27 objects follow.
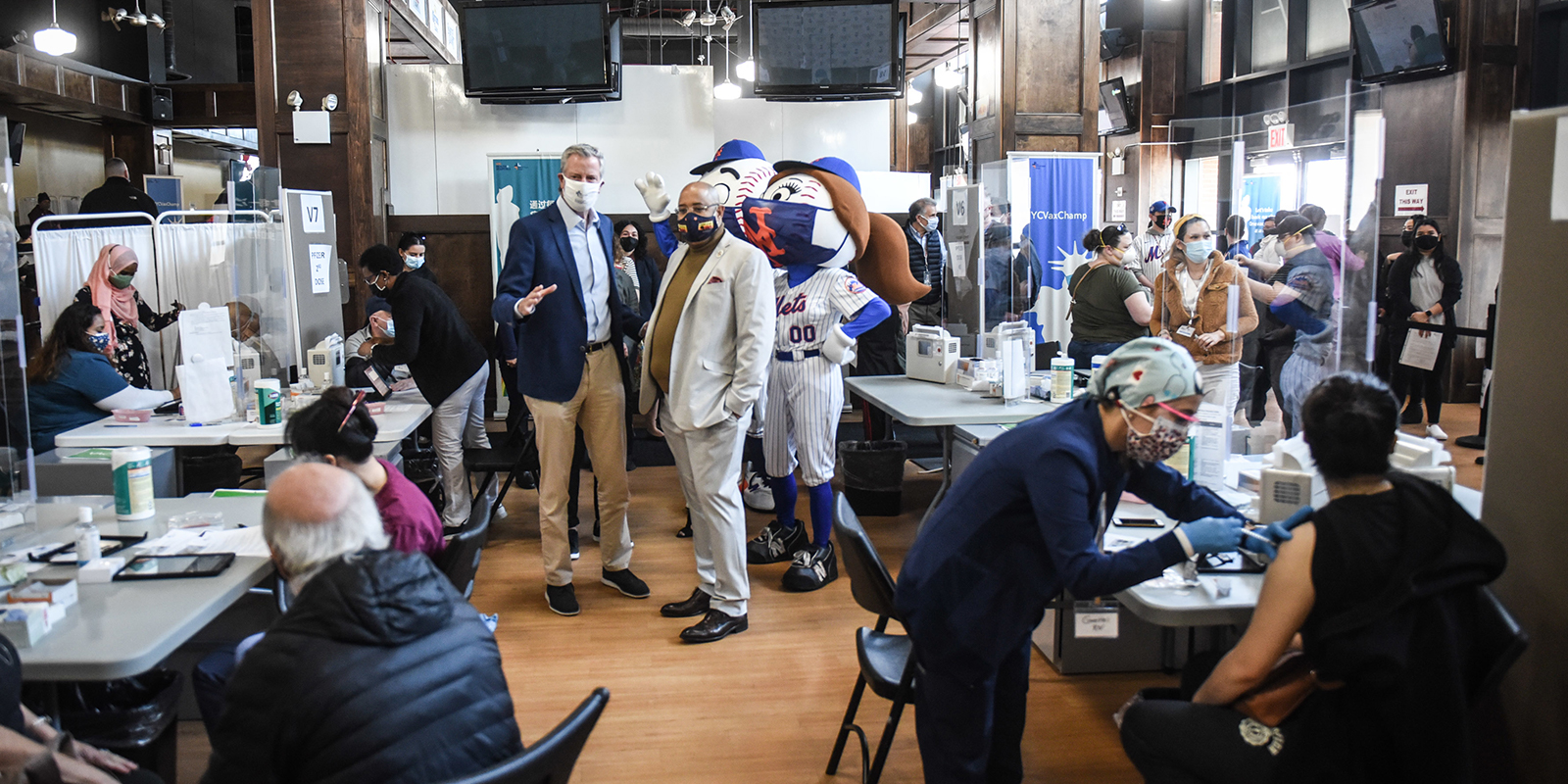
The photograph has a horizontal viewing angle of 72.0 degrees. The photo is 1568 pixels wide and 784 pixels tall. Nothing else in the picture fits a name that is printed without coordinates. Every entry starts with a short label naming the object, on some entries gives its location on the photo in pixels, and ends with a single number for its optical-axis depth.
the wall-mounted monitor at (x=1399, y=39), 8.61
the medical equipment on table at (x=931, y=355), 5.25
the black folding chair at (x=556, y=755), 1.51
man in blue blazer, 4.09
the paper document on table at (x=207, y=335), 4.34
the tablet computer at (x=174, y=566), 2.40
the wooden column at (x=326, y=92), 7.25
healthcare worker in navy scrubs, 2.04
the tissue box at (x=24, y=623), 2.02
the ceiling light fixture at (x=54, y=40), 8.14
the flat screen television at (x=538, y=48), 7.86
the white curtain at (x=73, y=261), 6.55
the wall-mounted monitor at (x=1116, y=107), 13.85
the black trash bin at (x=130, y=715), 2.27
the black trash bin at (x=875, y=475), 5.63
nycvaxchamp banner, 7.37
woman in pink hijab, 5.83
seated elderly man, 1.53
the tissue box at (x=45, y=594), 2.18
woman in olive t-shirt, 5.84
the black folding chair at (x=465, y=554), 2.65
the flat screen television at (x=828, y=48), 7.87
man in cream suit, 3.81
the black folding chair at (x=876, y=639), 2.54
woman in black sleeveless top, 1.80
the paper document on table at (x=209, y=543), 2.59
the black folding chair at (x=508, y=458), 4.88
